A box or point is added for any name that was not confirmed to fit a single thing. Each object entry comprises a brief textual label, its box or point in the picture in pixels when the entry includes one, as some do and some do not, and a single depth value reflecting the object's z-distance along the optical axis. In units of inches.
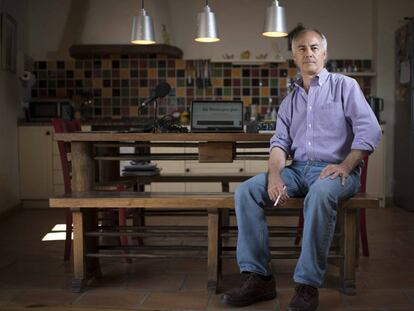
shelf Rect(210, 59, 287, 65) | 247.9
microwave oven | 237.8
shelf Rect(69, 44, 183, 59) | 237.6
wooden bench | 108.4
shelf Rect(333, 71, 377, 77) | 242.5
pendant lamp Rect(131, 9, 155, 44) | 164.7
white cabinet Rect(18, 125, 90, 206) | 231.0
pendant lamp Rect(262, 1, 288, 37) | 157.6
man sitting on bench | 98.0
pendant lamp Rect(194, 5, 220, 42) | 161.8
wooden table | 115.6
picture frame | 211.3
